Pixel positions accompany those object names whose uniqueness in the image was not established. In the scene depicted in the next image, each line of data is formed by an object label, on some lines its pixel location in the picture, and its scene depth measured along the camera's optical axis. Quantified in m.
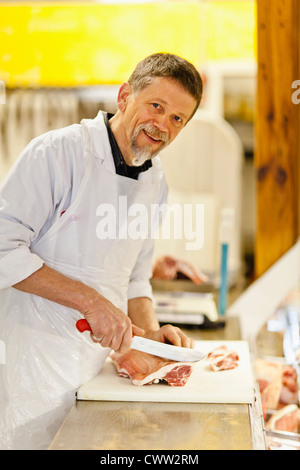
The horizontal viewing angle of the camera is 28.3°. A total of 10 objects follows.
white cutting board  1.62
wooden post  2.50
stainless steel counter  1.36
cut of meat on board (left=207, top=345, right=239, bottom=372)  1.83
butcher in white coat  1.53
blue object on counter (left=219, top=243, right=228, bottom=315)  2.82
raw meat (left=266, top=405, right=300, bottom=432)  2.12
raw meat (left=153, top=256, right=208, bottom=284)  2.26
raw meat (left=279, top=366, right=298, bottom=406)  2.34
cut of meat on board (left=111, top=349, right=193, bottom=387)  1.68
